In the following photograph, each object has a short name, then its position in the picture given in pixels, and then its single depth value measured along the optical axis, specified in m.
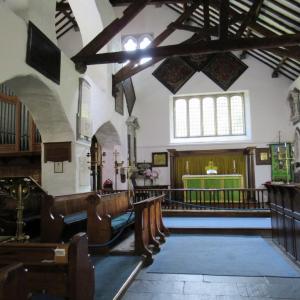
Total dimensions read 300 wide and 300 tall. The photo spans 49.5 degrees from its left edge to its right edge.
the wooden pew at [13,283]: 1.16
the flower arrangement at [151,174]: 11.31
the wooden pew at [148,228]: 4.38
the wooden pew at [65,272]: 1.95
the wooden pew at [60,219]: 4.37
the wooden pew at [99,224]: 4.56
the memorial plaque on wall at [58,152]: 6.50
